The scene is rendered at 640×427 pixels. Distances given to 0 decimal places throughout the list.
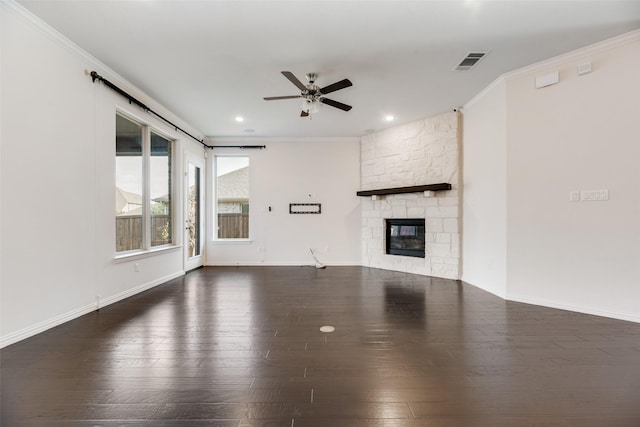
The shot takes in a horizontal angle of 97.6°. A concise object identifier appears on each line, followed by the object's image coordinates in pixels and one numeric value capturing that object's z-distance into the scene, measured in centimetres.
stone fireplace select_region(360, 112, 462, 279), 475
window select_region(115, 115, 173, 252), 372
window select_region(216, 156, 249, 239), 625
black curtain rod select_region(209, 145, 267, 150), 616
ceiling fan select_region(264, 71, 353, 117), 315
